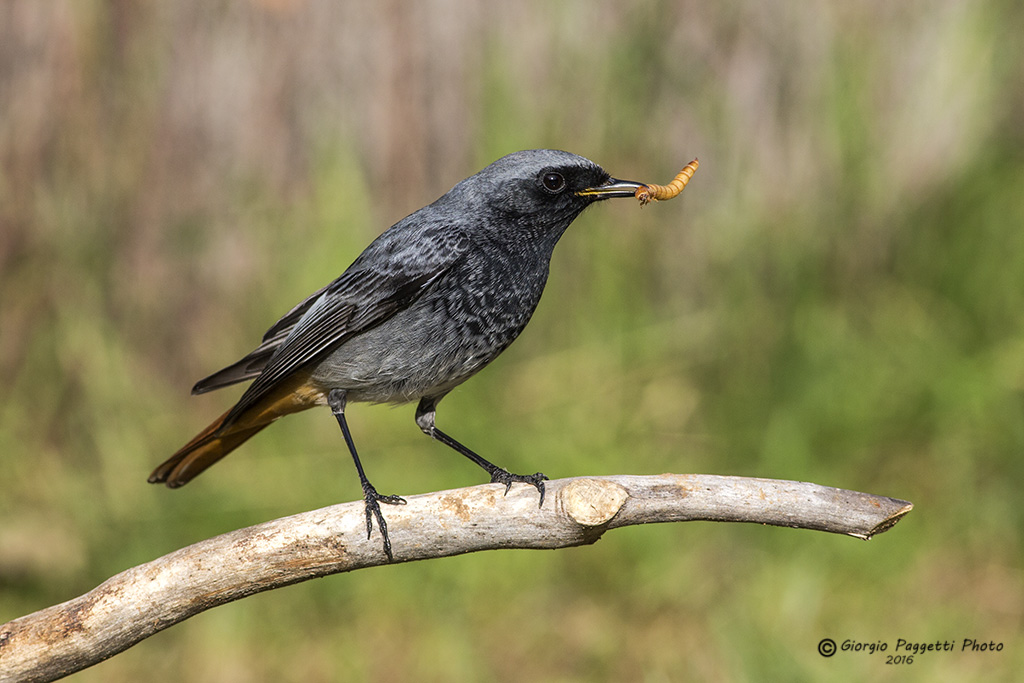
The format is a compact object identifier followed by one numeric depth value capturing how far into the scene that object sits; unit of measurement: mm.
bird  6945
